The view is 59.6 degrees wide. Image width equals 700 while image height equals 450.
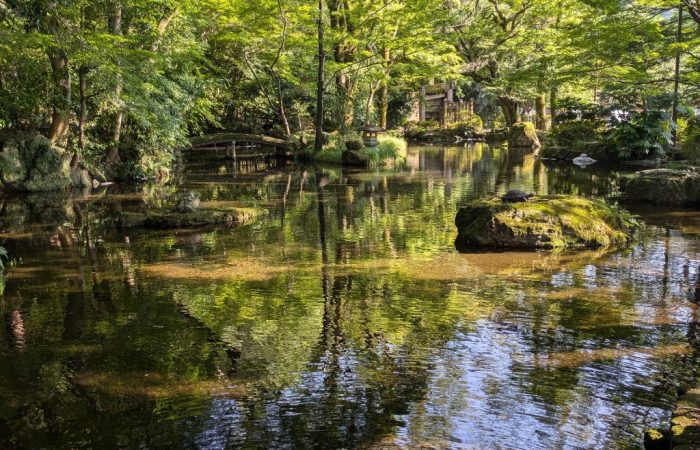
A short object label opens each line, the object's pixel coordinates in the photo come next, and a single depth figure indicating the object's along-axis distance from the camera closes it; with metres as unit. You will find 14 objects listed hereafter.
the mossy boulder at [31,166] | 16.72
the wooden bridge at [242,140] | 27.64
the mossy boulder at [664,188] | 12.77
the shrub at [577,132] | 26.89
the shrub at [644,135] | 23.09
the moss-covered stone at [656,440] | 3.55
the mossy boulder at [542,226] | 8.77
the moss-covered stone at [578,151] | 25.23
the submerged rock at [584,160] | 24.56
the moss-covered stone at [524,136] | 34.00
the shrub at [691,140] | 19.58
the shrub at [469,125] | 44.28
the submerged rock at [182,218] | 10.91
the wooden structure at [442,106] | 46.91
